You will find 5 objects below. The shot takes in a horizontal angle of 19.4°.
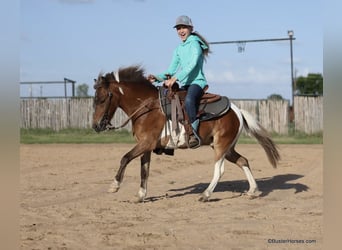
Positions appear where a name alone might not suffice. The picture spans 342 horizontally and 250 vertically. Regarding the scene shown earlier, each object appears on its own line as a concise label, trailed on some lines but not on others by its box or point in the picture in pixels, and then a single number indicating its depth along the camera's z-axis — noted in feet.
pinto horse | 51.52
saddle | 51.73
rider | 51.06
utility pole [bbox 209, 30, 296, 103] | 182.65
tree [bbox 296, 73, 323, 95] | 307.29
